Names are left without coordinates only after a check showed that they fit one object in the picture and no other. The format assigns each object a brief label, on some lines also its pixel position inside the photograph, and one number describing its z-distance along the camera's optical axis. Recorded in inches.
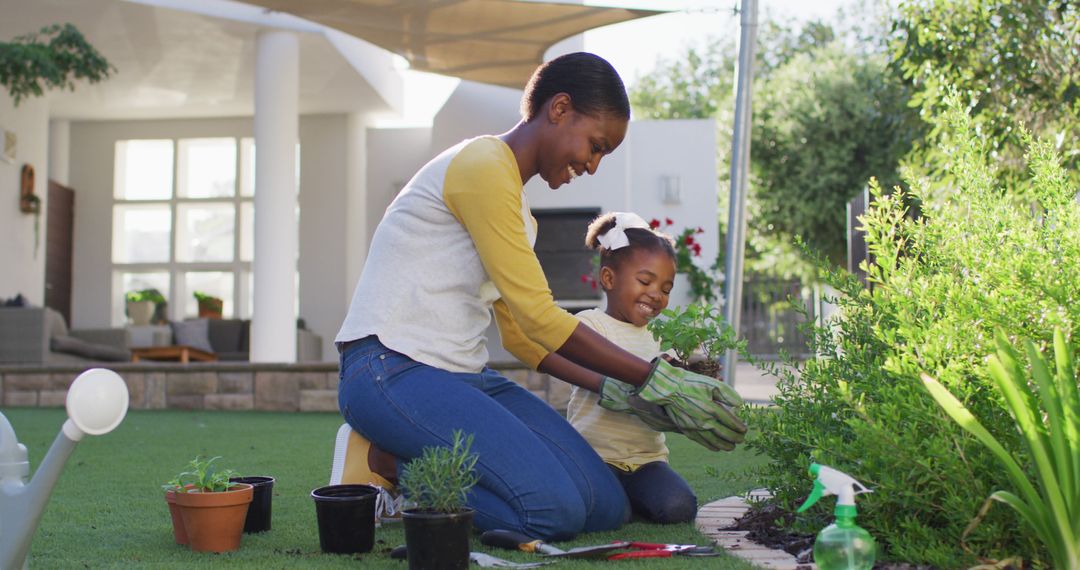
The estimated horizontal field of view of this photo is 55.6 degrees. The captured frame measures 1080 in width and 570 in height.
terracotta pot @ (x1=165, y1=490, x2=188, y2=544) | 100.2
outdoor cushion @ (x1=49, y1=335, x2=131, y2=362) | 400.2
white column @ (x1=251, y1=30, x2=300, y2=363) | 386.9
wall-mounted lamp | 485.7
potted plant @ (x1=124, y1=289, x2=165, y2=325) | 523.2
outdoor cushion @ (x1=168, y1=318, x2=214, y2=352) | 501.0
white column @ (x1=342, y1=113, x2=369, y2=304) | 552.1
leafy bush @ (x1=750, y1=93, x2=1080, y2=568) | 84.8
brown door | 554.3
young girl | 131.7
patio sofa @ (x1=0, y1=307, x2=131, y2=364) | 377.4
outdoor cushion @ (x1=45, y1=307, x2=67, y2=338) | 399.9
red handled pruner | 93.0
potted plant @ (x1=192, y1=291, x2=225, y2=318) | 533.0
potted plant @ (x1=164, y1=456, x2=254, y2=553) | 96.8
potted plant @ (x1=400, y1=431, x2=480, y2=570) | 84.0
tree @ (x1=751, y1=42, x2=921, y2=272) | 767.1
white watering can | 69.9
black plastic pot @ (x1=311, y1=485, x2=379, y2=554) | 96.0
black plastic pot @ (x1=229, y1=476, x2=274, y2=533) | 108.7
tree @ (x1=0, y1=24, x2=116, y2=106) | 288.4
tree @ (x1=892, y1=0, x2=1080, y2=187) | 263.9
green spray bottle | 74.7
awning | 322.3
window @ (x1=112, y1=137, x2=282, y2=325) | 580.7
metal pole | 276.2
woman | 102.3
